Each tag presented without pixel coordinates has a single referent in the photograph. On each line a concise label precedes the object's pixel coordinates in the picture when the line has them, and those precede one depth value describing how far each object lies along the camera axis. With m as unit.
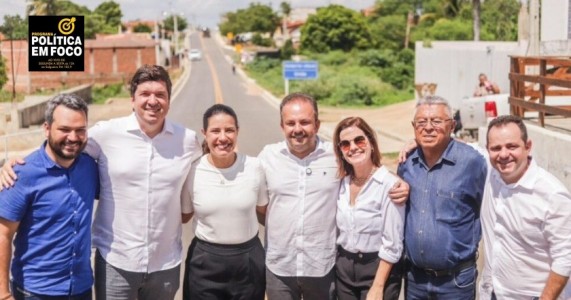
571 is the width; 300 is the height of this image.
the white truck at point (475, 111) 16.70
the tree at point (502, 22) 58.92
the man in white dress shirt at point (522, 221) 3.80
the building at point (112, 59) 59.74
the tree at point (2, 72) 27.33
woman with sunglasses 4.32
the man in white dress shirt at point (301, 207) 4.51
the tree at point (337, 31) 75.31
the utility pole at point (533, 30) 14.78
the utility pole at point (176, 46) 93.72
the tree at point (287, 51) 79.94
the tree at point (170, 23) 154.00
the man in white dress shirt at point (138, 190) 4.44
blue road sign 36.56
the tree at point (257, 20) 137.75
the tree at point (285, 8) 142.06
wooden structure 10.49
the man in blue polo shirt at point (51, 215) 4.00
